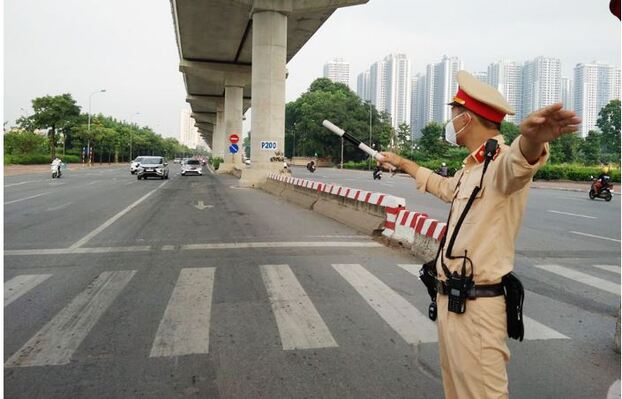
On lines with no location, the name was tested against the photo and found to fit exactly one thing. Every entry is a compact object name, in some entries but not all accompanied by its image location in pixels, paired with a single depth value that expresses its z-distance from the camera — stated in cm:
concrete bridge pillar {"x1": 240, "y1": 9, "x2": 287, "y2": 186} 2675
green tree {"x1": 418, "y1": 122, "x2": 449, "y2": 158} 7275
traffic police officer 218
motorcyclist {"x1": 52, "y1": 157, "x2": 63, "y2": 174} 3481
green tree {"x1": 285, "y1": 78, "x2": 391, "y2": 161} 9031
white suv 4314
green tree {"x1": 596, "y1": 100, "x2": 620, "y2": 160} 6756
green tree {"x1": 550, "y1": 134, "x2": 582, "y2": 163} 6800
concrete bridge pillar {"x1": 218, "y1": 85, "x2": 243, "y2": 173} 4878
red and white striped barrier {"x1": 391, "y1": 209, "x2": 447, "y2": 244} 826
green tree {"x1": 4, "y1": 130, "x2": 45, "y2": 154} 6412
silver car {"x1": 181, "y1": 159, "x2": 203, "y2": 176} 4456
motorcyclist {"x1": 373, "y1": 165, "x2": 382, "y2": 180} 3859
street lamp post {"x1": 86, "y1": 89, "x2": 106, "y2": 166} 7409
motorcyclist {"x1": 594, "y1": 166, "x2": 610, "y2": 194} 2258
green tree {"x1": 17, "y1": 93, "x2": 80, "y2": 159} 6278
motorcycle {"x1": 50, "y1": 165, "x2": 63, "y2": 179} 3459
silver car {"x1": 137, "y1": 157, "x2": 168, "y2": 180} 3519
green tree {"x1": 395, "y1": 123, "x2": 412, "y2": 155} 8775
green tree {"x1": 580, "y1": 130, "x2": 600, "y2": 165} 6762
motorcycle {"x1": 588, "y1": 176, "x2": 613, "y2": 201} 2245
